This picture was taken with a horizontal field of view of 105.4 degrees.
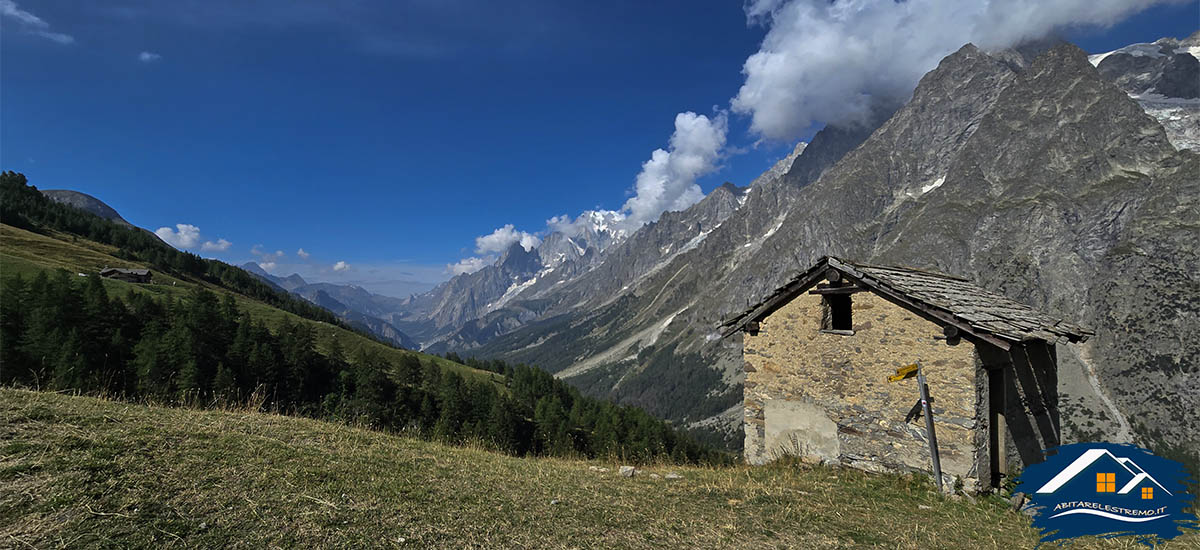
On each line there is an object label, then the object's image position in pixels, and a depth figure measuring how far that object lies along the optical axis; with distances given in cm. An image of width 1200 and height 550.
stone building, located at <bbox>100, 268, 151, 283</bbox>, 9556
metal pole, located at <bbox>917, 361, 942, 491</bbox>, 1210
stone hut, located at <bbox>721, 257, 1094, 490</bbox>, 1232
